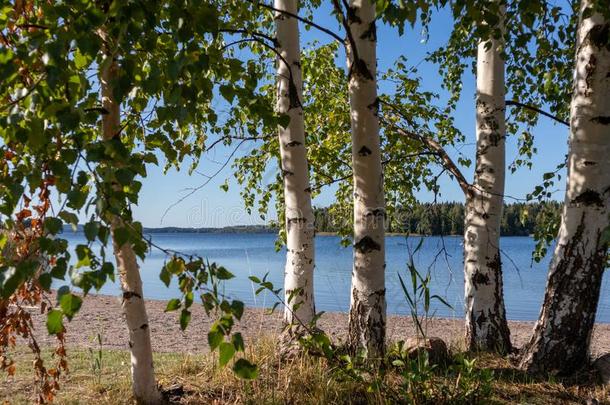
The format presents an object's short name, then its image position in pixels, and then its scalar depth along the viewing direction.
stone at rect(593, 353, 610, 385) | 4.33
